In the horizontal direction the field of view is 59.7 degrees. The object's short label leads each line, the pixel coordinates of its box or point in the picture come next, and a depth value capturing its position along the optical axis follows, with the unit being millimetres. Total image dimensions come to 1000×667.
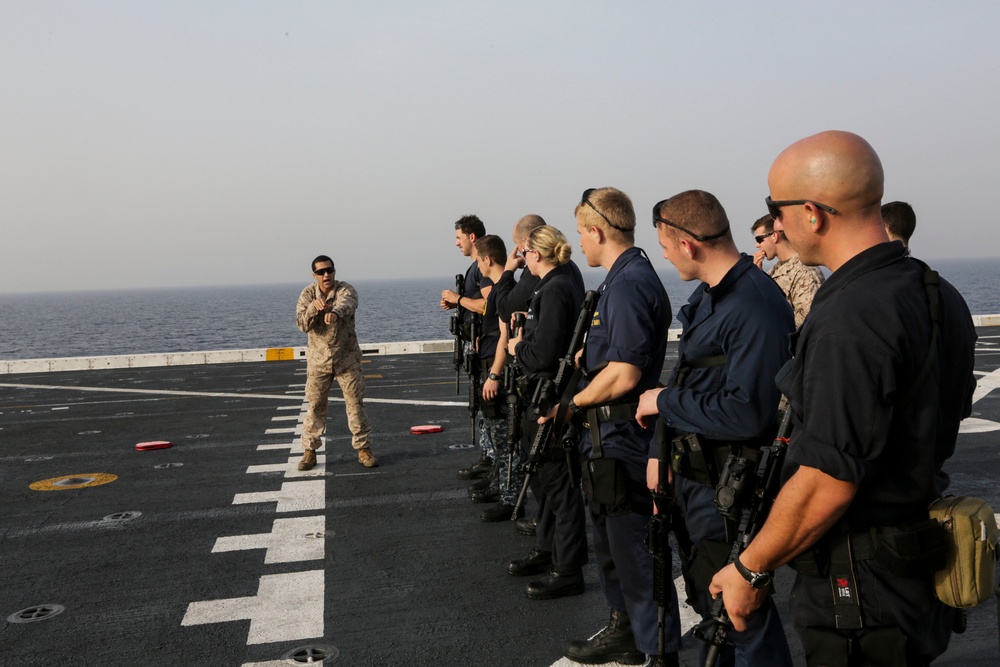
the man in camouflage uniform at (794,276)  6324
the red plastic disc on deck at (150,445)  10078
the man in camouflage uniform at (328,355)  8695
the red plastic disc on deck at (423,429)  10570
